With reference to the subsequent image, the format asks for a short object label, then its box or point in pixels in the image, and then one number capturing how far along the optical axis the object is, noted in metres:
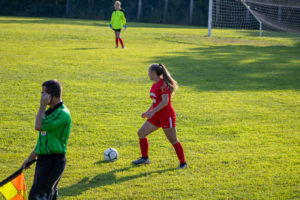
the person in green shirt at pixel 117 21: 43.19
